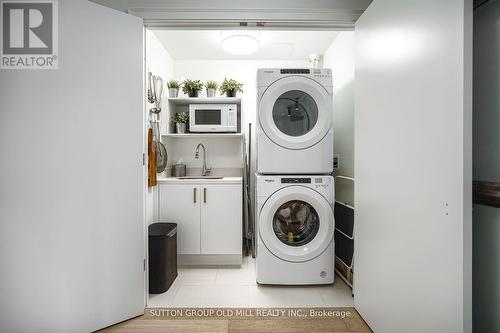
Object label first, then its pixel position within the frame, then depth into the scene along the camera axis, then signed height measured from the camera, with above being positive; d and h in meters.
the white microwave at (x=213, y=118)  2.78 +0.52
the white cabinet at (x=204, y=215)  2.47 -0.50
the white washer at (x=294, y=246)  2.05 -0.62
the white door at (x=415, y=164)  0.90 +0.00
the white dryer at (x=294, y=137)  2.11 +0.28
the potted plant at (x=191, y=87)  2.83 +0.88
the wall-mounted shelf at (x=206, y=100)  2.79 +0.74
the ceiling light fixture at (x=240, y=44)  2.32 +1.15
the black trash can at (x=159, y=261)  1.98 -0.77
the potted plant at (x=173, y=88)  2.82 +0.87
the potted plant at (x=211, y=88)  2.83 +0.87
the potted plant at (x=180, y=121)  2.87 +0.51
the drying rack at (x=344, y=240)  2.05 -0.67
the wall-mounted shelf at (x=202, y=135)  2.78 +0.33
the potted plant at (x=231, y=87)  2.81 +0.87
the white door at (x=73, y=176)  1.38 -0.07
